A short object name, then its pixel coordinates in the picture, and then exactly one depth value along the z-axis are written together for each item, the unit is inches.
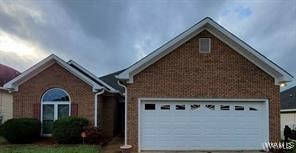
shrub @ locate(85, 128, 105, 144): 398.1
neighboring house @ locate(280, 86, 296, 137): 602.2
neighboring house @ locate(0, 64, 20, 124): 602.9
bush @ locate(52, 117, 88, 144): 388.5
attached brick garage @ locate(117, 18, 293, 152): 360.8
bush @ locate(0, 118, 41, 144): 395.5
